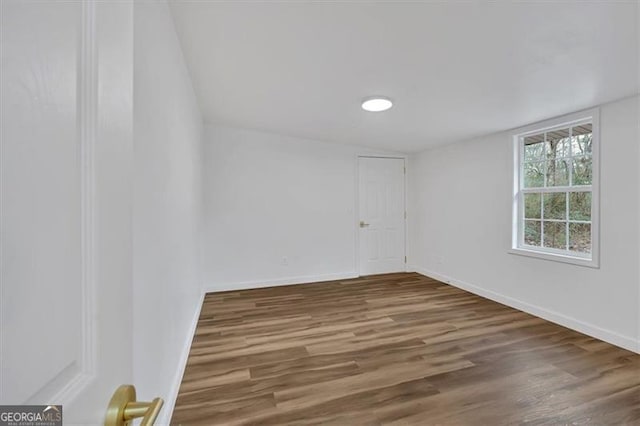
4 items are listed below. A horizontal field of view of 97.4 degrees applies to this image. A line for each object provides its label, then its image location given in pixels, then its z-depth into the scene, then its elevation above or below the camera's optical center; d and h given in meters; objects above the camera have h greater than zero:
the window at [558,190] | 2.69 +0.23
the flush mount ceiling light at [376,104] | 2.62 +1.05
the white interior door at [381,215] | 4.75 -0.05
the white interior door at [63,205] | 0.28 +0.01
